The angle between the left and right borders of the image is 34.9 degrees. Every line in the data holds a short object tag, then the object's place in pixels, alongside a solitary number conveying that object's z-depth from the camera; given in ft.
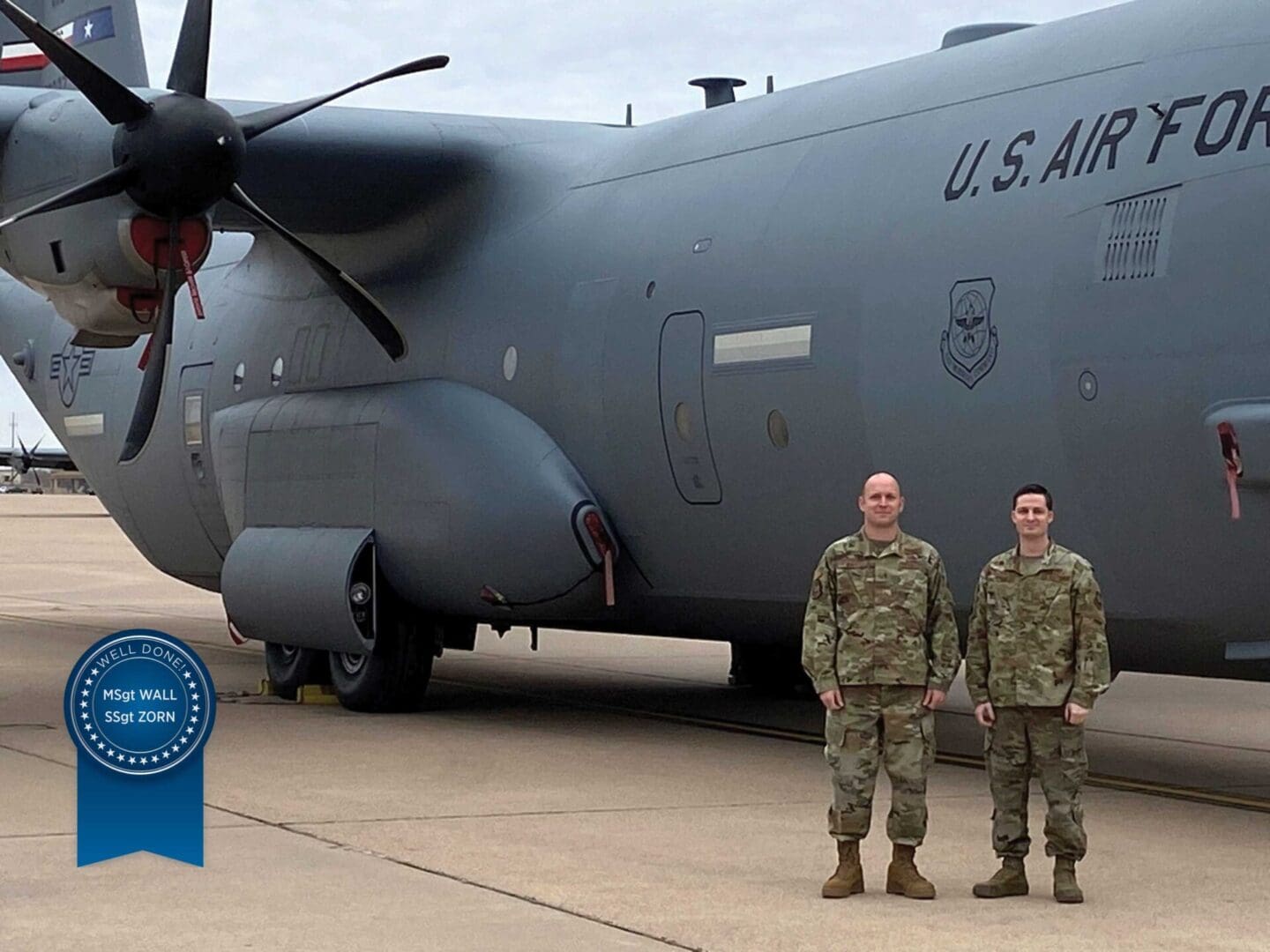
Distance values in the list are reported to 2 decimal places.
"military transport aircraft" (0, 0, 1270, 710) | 30.83
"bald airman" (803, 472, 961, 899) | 24.58
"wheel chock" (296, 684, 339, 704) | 49.39
